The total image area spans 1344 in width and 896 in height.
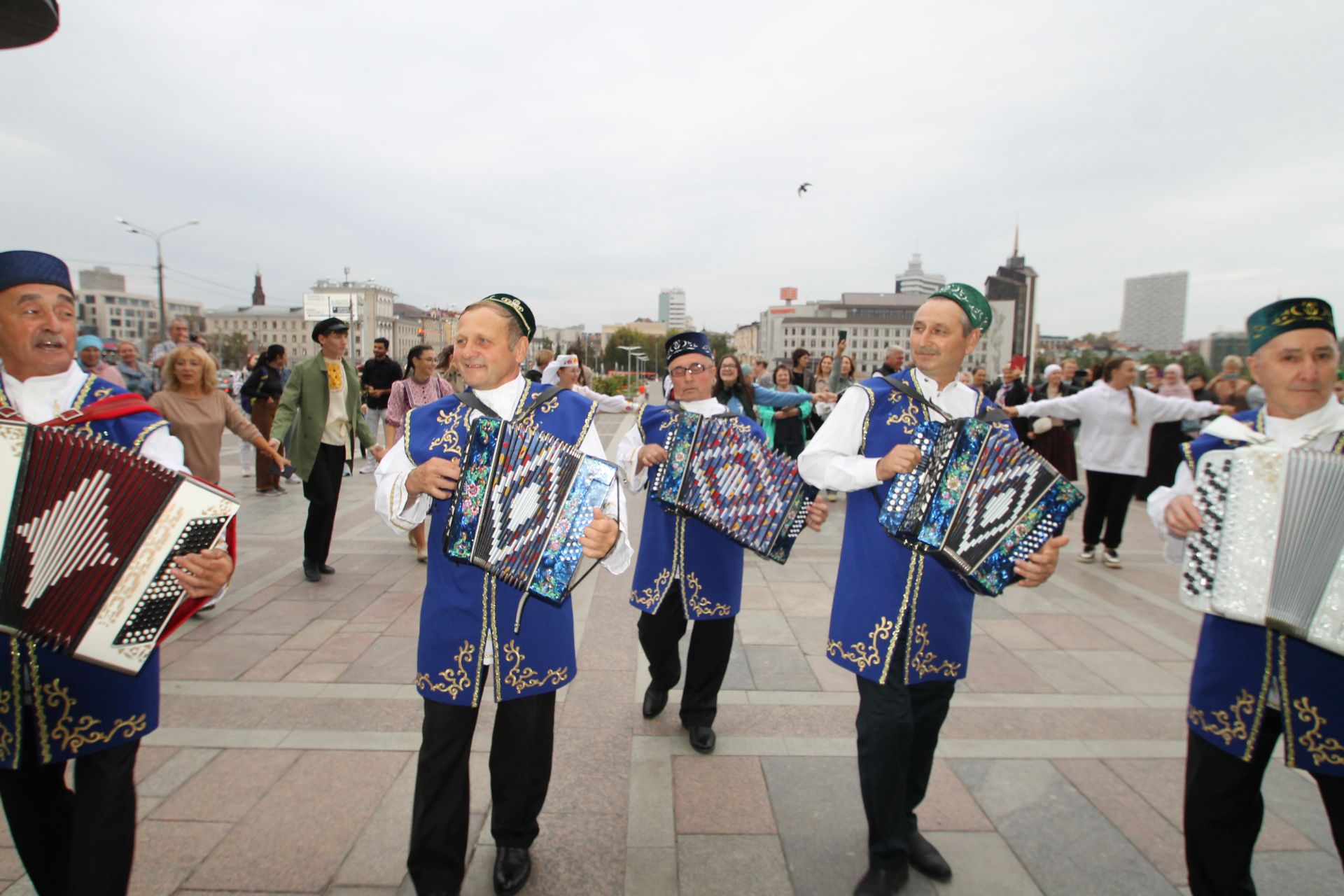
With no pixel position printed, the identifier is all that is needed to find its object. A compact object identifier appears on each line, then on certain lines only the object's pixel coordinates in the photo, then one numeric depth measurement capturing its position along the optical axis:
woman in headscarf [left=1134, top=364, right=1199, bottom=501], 8.88
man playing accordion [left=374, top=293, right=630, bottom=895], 2.38
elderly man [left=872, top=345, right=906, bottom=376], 9.19
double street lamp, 30.36
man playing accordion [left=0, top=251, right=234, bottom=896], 1.95
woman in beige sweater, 5.11
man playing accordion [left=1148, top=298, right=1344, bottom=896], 2.09
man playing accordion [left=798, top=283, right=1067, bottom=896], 2.53
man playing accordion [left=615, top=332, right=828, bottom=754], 3.50
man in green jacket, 5.87
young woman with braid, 6.80
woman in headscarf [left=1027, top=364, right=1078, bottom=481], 9.85
